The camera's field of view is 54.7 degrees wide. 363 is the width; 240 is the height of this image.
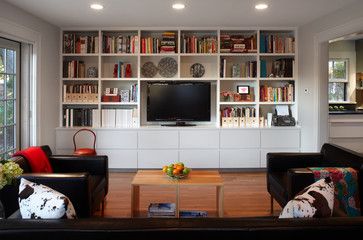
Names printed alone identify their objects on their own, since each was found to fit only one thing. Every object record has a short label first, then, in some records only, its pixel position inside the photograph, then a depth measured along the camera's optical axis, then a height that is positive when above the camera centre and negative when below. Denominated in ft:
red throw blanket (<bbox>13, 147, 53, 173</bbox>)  11.09 -1.25
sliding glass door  14.44 +1.06
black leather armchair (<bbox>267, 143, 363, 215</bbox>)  9.85 -1.52
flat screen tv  19.52 +1.10
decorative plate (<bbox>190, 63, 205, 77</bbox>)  19.99 +2.89
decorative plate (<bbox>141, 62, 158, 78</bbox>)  19.86 +2.87
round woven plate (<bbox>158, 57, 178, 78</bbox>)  19.77 +3.03
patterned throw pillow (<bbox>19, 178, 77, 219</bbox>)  5.74 -1.40
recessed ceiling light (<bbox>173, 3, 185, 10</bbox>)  14.43 +4.82
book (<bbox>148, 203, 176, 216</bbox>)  11.11 -2.84
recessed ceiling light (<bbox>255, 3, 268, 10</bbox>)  14.43 +4.82
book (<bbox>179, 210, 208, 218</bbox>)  10.89 -2.92
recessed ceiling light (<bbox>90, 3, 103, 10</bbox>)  14.64 +4.84
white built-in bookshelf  19.35 +3.04
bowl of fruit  11.60 -1.68
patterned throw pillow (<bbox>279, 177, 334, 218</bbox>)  5.76 -1.40
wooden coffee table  11.22 -1.97
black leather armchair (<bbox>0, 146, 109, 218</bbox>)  9.62 -1.90
